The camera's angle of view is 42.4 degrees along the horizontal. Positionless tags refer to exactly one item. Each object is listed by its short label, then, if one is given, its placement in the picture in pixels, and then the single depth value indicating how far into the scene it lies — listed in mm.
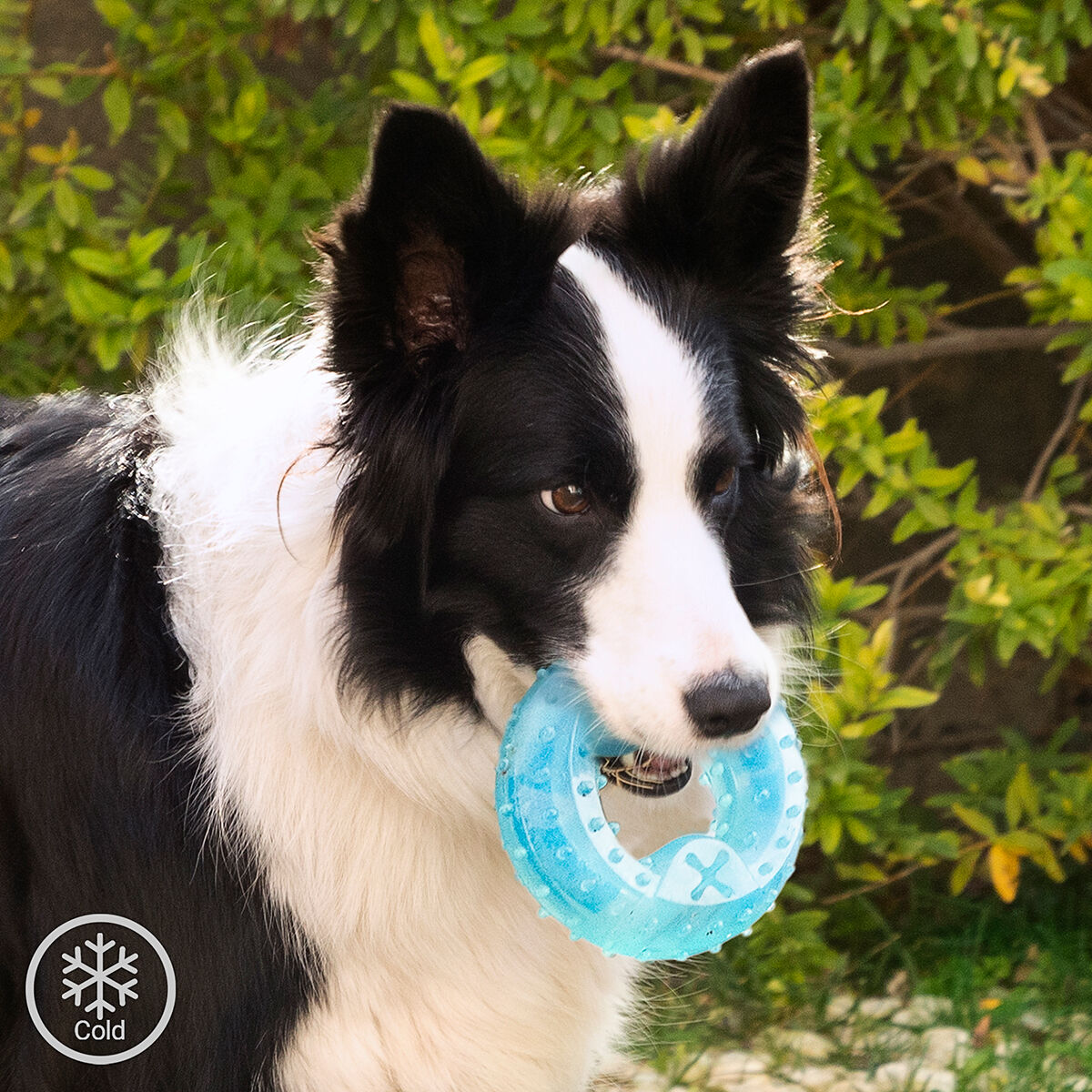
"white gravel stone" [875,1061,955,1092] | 3314
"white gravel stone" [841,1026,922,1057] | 3525
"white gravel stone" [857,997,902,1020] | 3754
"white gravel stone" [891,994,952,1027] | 3705
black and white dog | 2145
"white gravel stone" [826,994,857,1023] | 3746
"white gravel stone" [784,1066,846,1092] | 3459
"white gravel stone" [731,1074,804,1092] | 3434
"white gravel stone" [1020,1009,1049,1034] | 3637
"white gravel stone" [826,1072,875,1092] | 3438
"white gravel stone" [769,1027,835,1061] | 3596
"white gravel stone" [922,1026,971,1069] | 3459
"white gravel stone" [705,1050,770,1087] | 3504
